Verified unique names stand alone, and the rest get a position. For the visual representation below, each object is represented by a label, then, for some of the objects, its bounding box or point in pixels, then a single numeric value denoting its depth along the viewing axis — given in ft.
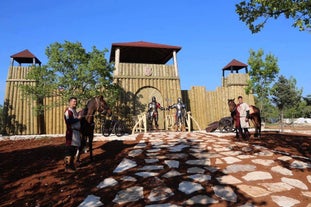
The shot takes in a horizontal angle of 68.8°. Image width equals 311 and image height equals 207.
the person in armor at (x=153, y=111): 44.50
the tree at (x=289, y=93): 113.80
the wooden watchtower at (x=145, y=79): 51.85
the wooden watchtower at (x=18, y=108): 46.52
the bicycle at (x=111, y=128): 38.96
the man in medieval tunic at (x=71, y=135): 17.76
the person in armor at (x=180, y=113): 44.01
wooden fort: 47.37
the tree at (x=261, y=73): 57.36
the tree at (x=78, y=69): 40.34
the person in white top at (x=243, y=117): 29.32
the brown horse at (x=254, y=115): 31.19
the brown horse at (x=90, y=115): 20.10
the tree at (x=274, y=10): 17.29
